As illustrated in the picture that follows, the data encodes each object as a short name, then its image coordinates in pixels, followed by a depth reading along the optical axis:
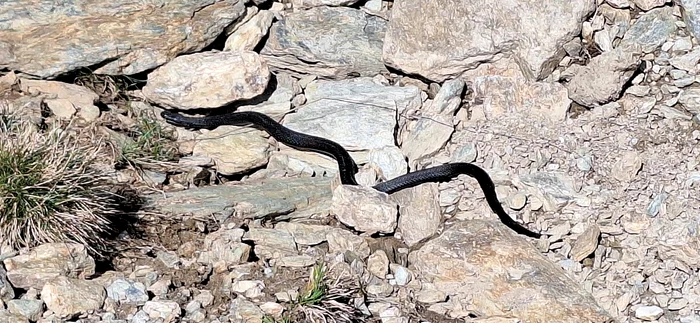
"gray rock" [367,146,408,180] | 6.77
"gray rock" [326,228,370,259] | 6.12
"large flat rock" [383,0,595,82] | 6.90
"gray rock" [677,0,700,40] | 6.64
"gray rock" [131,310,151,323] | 5.12
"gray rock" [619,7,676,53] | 6.81
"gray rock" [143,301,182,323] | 5.18
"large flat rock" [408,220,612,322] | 5.62
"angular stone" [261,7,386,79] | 7.53
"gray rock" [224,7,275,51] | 7.64
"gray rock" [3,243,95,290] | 5.24
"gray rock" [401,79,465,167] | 6.91
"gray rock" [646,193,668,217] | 6.07
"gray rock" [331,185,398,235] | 6.26
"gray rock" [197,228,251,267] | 5.78
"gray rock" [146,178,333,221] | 6.29
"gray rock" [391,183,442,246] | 6.29
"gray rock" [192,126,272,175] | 6.91
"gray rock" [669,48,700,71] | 6.67
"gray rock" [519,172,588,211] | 6.30
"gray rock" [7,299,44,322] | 5.01
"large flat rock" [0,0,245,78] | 7.07
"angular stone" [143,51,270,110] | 7.17
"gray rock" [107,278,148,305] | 5.28
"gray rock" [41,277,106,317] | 5.09
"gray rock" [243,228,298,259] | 5.96
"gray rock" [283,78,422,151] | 7.02
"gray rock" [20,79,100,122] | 6.94
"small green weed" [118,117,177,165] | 6.64
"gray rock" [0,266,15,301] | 5.11
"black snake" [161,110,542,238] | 6.38
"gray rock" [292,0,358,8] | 7.68
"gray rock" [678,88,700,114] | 6.53
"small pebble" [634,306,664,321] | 5.62
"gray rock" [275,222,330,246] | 6.18
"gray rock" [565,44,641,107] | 6.59
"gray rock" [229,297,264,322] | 5.27
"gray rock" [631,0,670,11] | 6.88
